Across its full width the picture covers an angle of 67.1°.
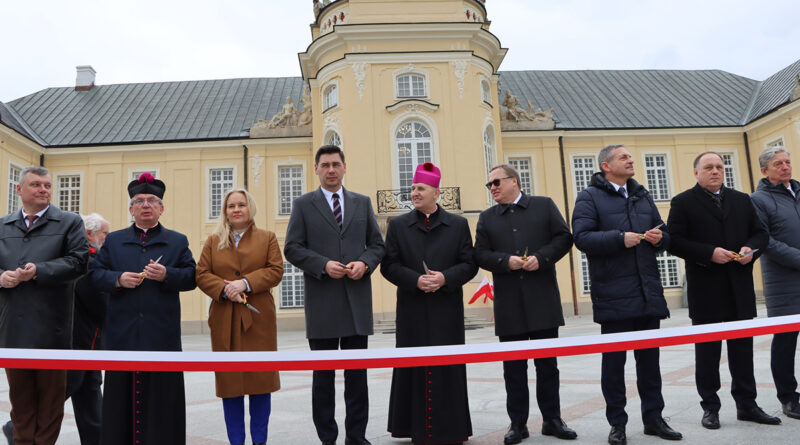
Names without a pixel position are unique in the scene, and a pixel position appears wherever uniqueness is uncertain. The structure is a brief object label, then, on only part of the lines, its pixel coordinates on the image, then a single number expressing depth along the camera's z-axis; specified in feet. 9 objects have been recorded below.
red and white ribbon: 10.70
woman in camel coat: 13.52
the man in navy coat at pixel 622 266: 13.97
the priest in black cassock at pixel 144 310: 12.48
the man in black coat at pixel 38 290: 13.23
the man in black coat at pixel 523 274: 14.38
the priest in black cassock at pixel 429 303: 13.82
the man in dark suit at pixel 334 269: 13.91
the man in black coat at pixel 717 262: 14.87
